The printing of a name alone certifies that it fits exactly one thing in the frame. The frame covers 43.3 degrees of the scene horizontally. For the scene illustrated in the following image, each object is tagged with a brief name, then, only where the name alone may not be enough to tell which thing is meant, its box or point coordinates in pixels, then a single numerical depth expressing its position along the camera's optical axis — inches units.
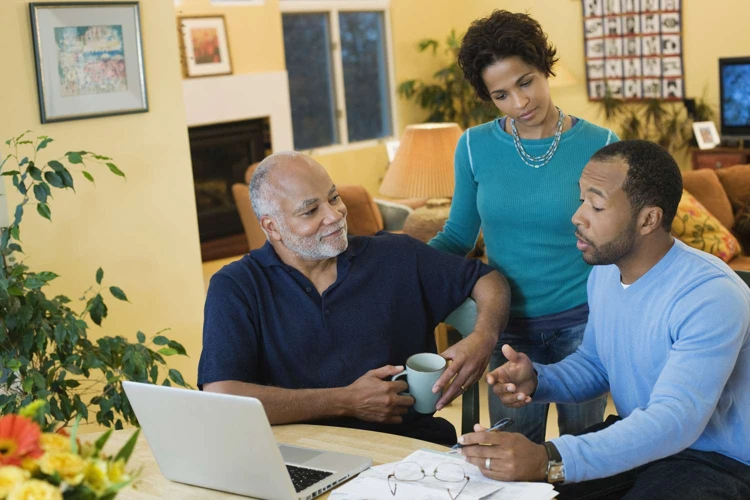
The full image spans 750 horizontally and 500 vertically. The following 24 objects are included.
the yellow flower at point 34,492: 37.9
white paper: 56.6
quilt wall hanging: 295.7
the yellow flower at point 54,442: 40.6
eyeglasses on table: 58.4
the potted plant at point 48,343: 98.3
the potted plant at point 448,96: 324.5
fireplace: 284.5
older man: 75.8
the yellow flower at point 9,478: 38.2
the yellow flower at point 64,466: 39.1
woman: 85.0
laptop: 54.2
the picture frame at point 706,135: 277.9
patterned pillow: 174.6
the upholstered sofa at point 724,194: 196.4
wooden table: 61.9
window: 306.0
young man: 60.6
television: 273.1
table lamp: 165.0
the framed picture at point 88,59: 112.3
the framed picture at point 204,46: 267.7
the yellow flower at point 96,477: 39.8
